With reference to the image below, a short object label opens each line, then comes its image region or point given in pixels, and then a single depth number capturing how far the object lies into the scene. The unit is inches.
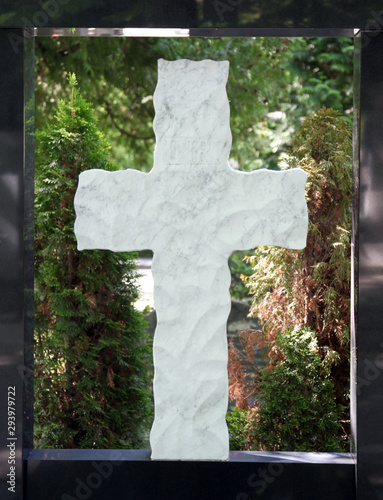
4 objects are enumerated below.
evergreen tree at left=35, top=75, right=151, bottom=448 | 172.6
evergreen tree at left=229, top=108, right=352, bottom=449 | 175.3
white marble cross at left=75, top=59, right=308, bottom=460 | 142.3
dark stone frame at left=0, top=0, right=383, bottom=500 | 142.5
